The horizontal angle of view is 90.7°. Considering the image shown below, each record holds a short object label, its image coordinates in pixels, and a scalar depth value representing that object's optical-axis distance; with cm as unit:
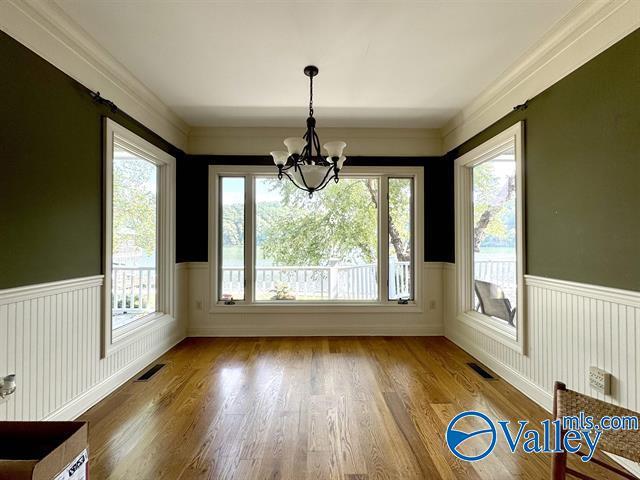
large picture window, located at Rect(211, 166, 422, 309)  433
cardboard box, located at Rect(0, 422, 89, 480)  96
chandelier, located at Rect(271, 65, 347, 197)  248
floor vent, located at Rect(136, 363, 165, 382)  296
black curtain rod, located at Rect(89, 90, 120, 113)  250
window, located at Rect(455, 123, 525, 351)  282
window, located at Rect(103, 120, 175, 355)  354
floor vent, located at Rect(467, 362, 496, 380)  300
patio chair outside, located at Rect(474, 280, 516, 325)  321
